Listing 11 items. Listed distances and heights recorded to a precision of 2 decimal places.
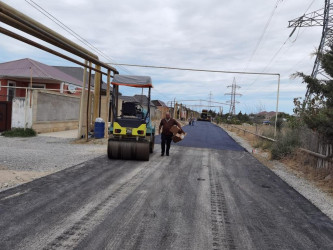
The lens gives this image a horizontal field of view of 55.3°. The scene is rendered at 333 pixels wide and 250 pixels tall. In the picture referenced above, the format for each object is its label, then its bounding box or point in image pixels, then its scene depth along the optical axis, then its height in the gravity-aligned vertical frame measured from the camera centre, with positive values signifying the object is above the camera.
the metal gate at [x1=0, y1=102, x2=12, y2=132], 18.47 -0.47
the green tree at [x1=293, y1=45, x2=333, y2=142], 8.62 +0.89
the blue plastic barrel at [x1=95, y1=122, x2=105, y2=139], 17.62 -0.92
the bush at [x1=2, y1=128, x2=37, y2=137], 17.55 -1.35
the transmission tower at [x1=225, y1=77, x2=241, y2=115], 78.24 +3.64
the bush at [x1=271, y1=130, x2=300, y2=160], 13.69 -0.86
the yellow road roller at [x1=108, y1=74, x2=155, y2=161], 11.27 -0.47
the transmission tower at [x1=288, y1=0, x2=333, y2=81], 24.25 +8.34
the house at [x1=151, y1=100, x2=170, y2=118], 89.47 +4.03
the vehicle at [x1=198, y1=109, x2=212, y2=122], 82.38 +1.07
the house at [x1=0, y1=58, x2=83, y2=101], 23.67 +2.47
